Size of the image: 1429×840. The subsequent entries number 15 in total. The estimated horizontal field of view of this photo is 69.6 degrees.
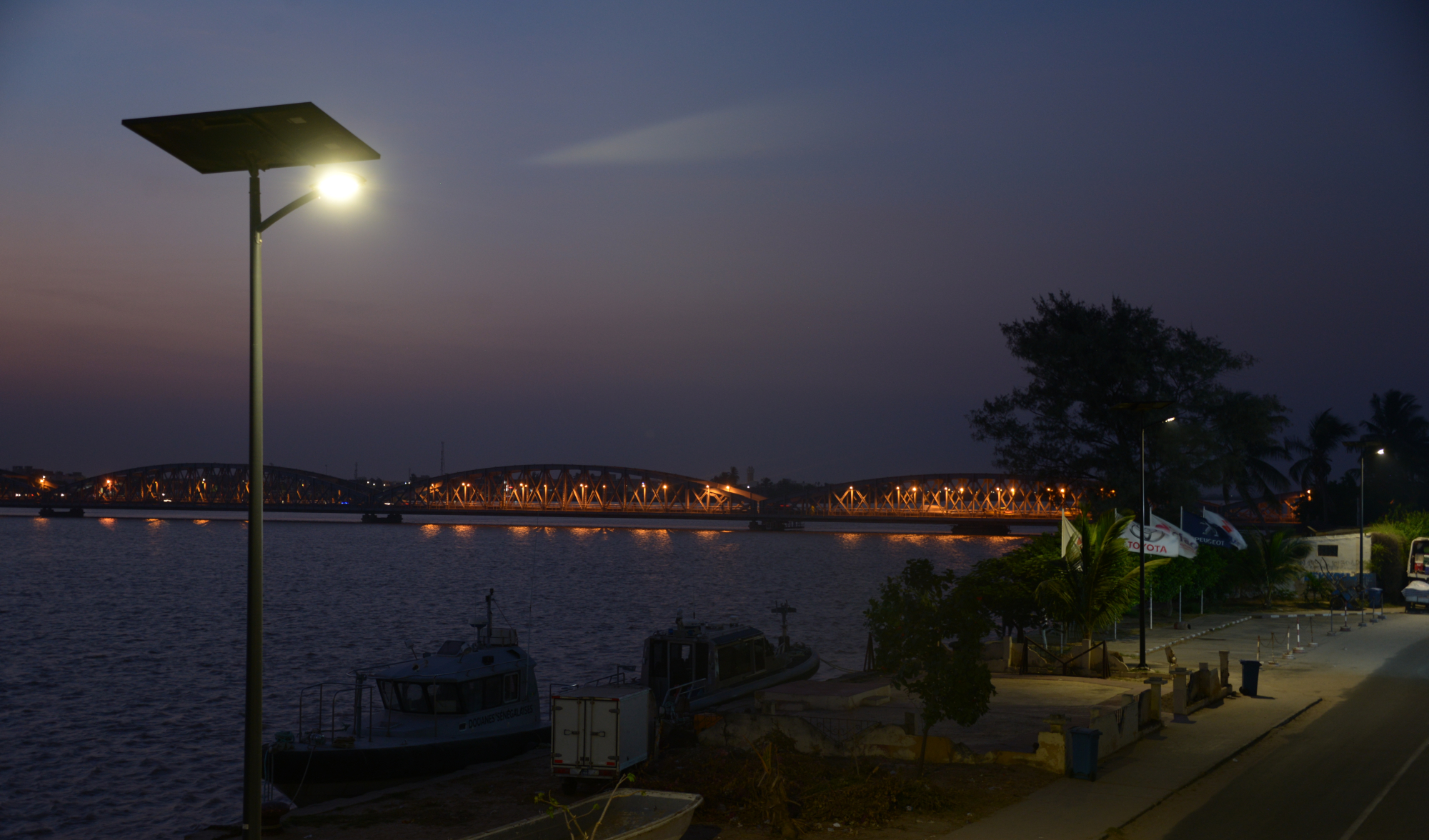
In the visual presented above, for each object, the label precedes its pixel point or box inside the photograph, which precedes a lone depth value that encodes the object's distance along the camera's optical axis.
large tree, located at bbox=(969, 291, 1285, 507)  56.94
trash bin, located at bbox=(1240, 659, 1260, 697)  27.45
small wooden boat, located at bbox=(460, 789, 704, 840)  14.07
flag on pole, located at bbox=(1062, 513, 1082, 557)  32.81
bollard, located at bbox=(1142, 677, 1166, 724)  23.17
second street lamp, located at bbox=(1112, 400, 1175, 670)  29.66
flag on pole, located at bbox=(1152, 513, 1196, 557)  35.31
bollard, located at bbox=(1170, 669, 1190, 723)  24.73
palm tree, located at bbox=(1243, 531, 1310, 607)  55.19
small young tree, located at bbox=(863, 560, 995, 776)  17.80
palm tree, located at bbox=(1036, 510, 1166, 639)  32.84
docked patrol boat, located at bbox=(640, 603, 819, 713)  30.20
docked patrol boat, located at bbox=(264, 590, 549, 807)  23.48
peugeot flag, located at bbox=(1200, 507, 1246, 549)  37.41
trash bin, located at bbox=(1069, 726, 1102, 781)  18.91
